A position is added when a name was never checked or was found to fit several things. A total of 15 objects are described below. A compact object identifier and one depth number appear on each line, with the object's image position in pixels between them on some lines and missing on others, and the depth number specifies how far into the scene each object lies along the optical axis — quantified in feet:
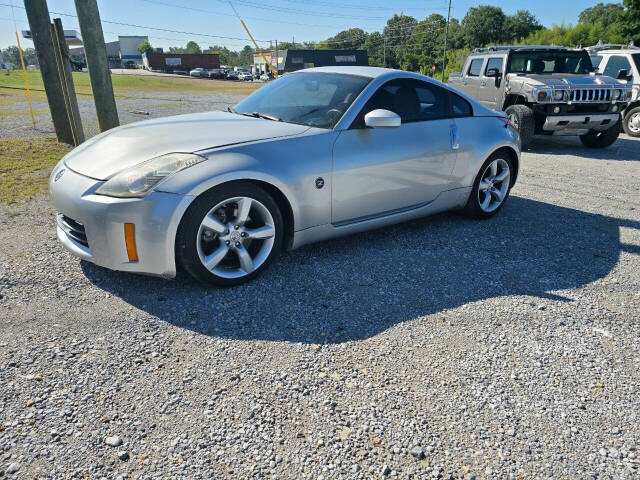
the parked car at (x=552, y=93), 28.53
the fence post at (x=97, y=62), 20.07
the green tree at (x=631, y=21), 100.63
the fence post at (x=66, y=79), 23.58
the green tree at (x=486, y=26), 270.05
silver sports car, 9.66
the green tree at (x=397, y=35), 338.54
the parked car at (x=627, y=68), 34.78
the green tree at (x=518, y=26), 267.39
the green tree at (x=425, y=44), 289.88
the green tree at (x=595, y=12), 321.32
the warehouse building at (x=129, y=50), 401.53
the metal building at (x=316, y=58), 239.50
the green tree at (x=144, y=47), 430.49
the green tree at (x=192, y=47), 565.33
